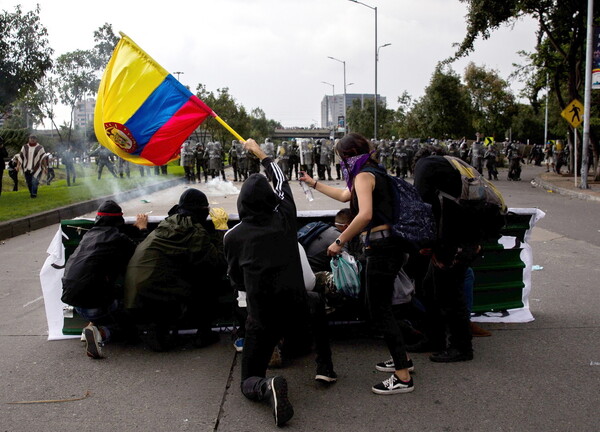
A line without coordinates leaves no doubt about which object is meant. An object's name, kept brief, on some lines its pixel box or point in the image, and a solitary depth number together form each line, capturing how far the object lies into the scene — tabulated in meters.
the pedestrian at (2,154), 13.55
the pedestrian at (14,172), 18.78
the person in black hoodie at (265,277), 3.29
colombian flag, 5.06
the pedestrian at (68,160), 20.78
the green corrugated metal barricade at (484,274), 4.57
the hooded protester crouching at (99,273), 4.19
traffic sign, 17.48
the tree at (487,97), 43.38
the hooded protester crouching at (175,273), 4.20
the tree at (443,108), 37.94
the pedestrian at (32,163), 14.54
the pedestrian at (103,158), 20.60
